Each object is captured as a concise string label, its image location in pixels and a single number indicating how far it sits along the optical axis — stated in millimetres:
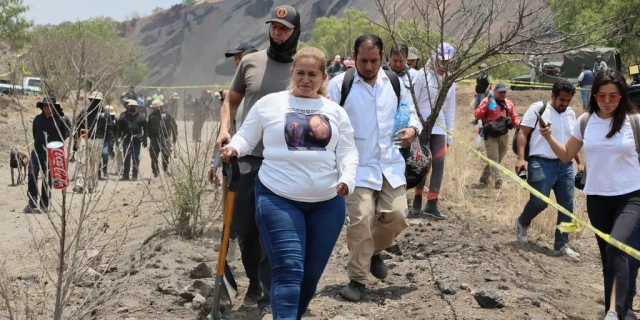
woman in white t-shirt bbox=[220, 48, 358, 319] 4254
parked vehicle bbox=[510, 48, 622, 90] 29750
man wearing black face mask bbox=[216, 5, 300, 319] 5129
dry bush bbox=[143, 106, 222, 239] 7949
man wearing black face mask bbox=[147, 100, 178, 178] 16984
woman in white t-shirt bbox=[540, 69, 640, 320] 5301
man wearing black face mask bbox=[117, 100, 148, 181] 17562
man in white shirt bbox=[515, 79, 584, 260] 7805
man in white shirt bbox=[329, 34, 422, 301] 5695
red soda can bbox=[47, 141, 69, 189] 5500
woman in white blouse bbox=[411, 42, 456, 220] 8902
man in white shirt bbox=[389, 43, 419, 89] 8219
